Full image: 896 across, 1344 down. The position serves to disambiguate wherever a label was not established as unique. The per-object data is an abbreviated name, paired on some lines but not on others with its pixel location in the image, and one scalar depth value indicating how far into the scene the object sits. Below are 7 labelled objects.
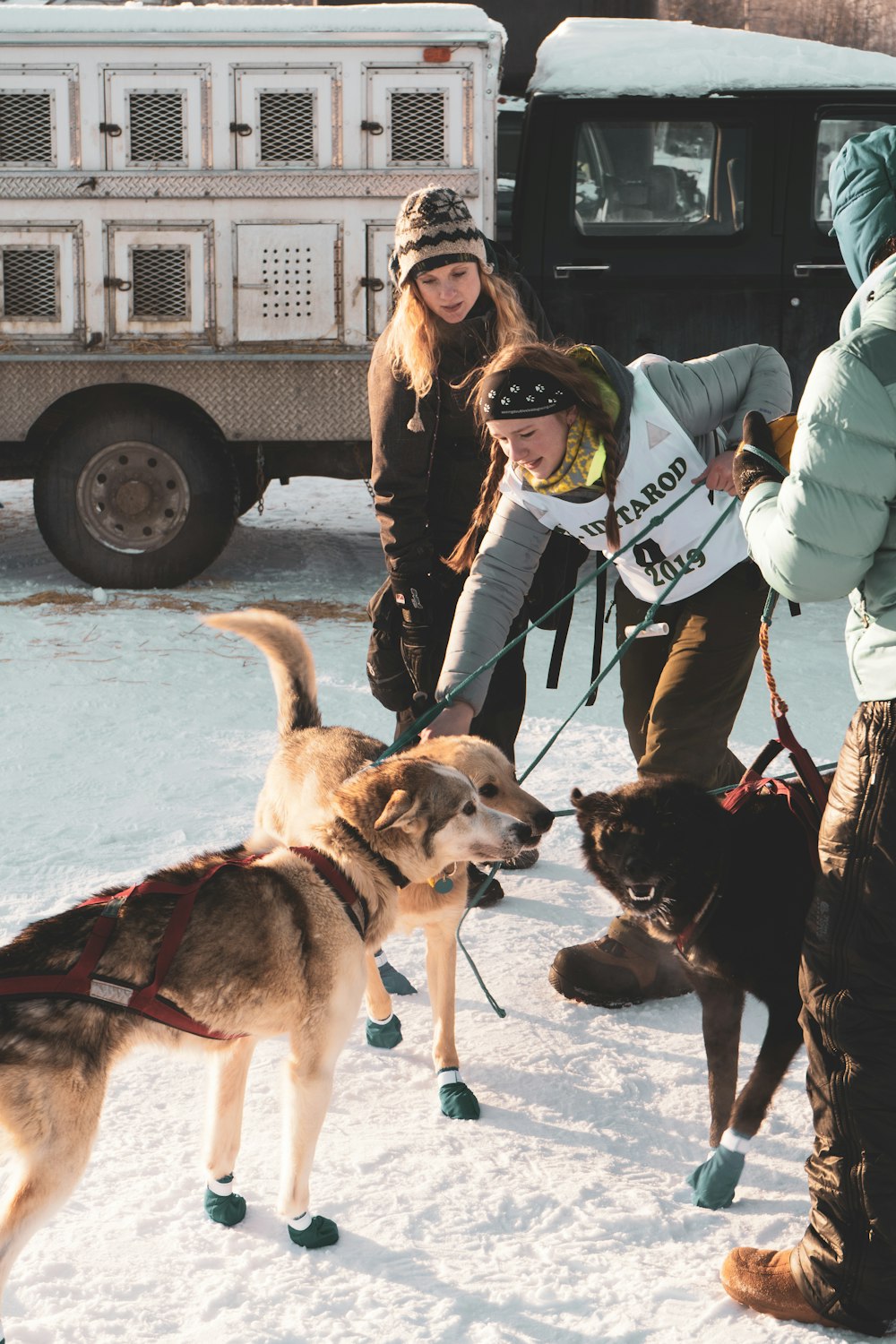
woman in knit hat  3.47
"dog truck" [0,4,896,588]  6.46
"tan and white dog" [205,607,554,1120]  2.93
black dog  2.51
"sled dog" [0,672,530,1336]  2.14
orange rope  2.34
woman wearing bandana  2.87
